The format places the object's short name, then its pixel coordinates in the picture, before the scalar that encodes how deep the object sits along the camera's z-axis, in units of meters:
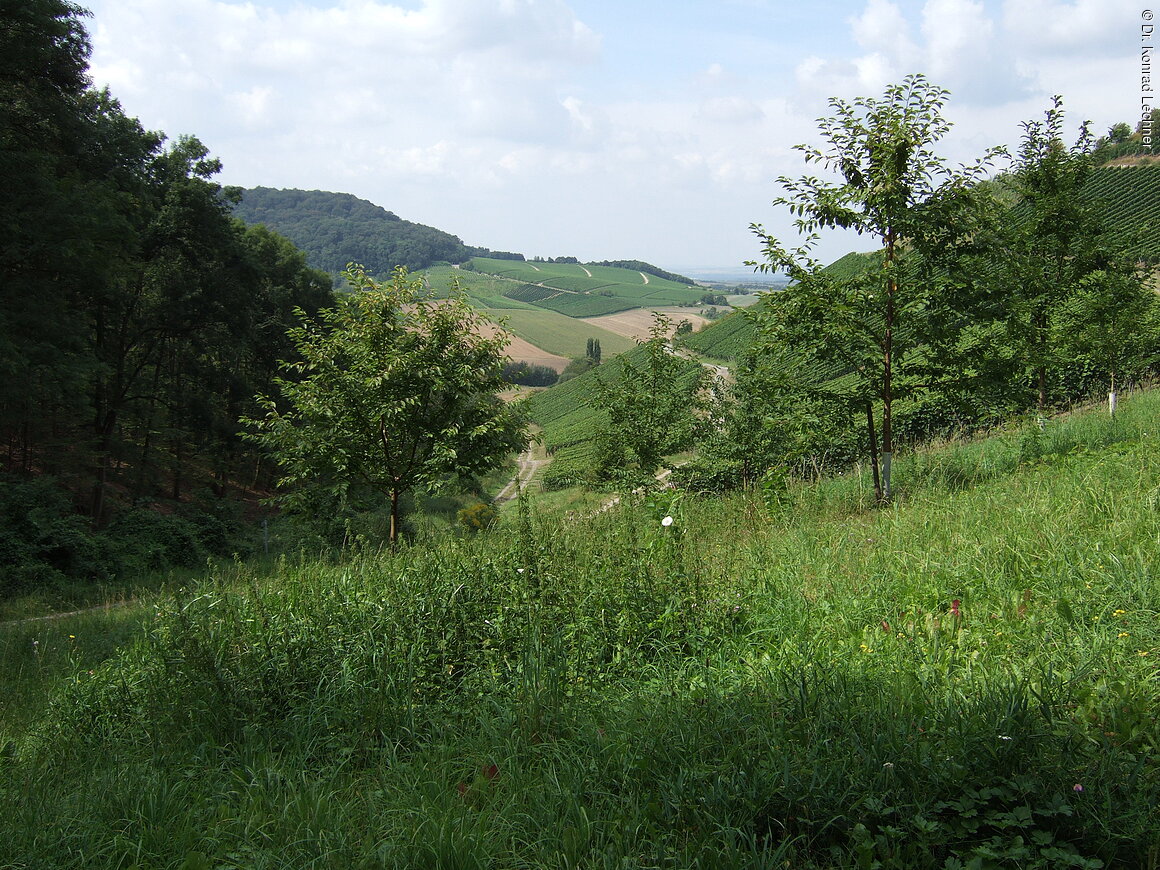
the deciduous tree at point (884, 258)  8.34
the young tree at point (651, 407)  18.84
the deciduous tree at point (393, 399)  11.16
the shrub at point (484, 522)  7.09
